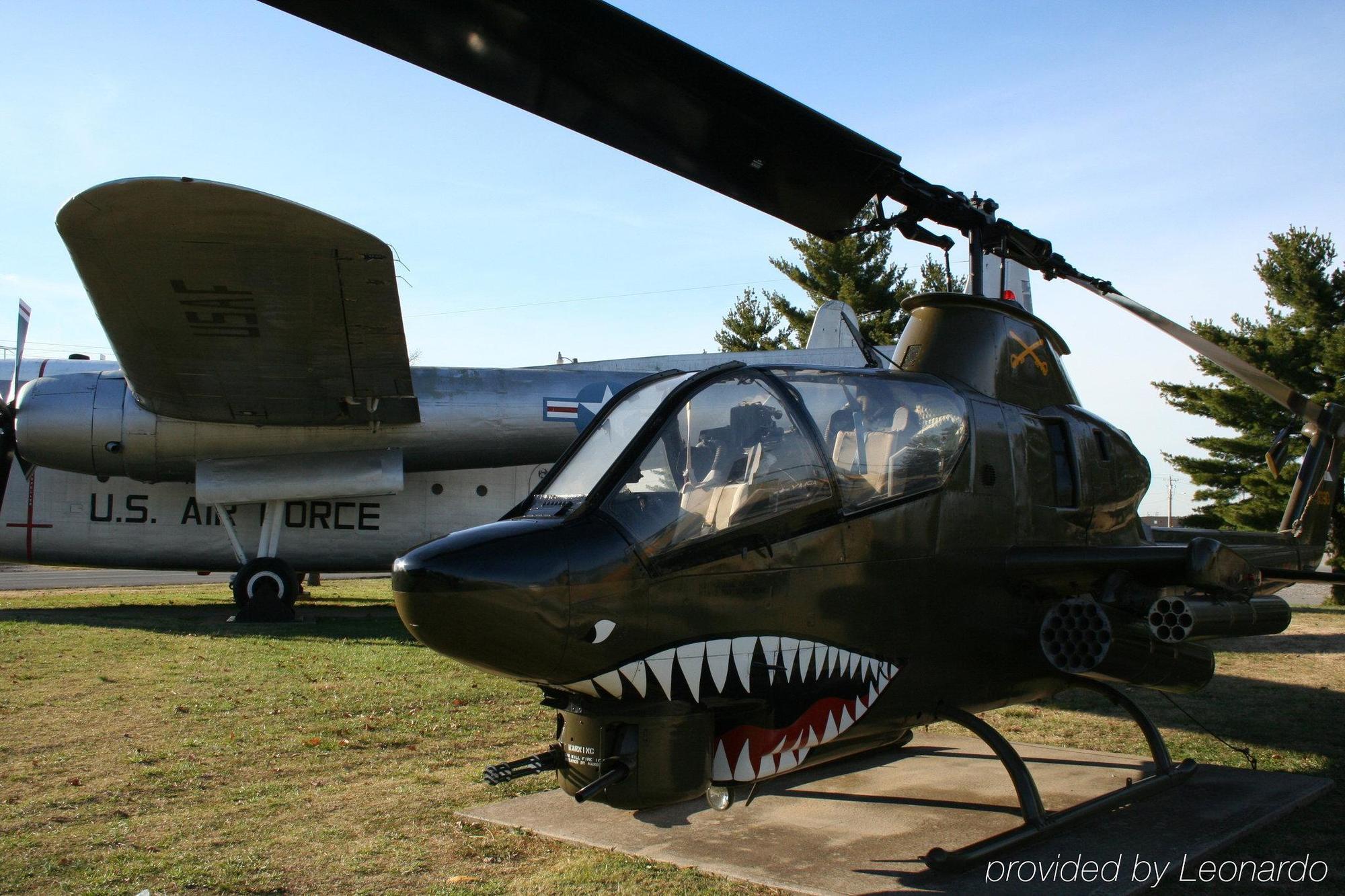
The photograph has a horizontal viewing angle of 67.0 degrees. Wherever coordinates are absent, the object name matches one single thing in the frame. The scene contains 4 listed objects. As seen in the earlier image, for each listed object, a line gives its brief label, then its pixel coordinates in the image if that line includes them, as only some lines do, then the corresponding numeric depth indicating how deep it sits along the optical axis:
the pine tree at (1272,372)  24.75
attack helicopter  3.75
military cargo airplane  10.17
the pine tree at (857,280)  38.78
